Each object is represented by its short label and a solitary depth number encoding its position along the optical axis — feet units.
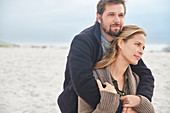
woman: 7.12
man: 6.65
